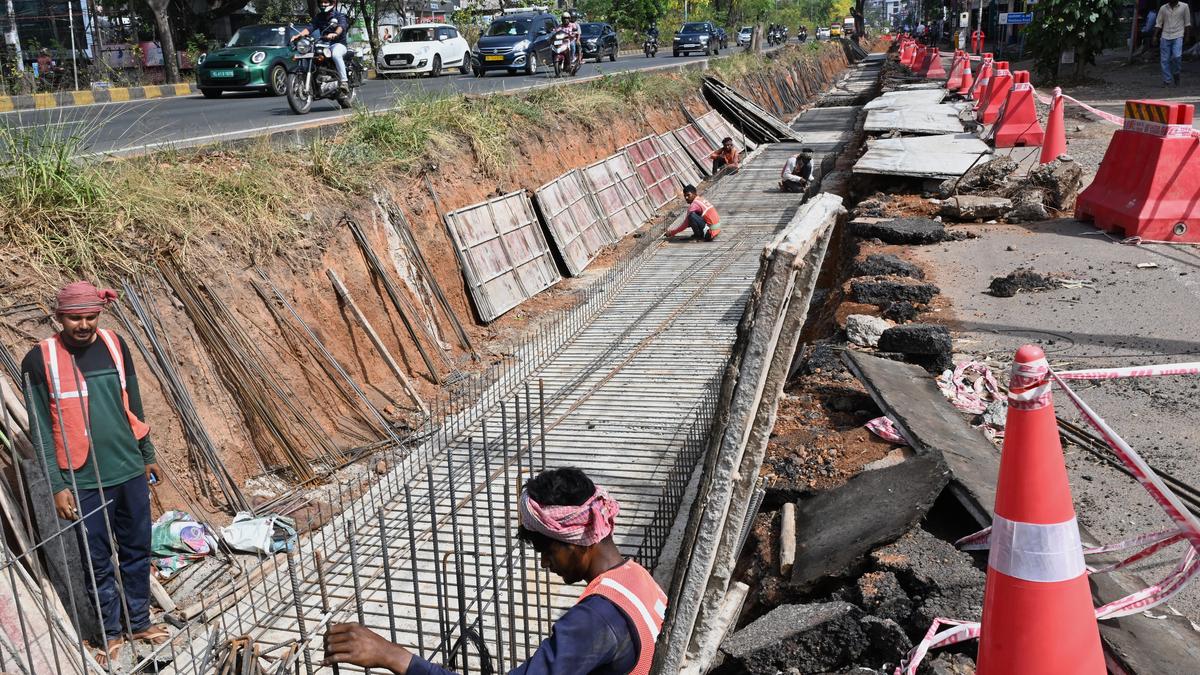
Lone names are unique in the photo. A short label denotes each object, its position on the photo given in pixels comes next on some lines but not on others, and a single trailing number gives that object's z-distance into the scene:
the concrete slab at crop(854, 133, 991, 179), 11.47
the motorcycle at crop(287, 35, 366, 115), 13.50
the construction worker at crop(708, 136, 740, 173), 19.30
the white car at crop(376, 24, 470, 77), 22.97
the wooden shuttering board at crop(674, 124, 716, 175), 19.86
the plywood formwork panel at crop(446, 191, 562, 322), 10.21
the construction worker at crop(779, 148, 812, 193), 16.48
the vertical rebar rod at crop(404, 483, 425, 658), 2.81
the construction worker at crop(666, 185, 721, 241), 13.38
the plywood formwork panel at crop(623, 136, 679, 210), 16.69
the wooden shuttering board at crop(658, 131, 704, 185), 18.52
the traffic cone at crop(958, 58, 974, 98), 20.55
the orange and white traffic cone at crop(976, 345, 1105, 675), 2.59
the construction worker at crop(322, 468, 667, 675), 2.34
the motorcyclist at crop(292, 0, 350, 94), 13.23
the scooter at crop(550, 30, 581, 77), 23.27
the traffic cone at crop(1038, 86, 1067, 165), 11.77
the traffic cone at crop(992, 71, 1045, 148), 13.70
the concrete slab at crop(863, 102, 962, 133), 14.93
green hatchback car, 17.91
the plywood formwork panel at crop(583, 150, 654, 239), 14.39
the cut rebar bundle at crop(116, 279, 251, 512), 6.00
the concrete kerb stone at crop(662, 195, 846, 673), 2.45
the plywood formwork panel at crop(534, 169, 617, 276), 12.24
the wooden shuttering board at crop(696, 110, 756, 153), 21.68
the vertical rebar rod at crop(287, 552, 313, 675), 2.50
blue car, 23.39
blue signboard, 32.23
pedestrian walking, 18.30
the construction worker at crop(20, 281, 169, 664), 4.31
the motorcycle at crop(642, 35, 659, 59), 41.16
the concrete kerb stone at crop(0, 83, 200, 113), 16.04
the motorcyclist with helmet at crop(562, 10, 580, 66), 24.18
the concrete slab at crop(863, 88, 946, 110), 19.22
